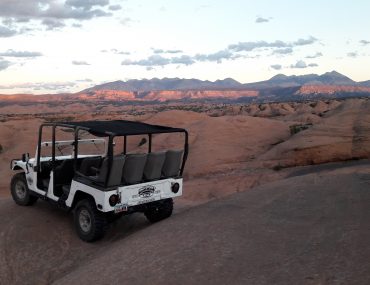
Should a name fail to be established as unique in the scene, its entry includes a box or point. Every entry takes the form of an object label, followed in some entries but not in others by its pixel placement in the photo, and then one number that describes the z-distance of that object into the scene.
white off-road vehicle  7.73
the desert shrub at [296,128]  24.95
